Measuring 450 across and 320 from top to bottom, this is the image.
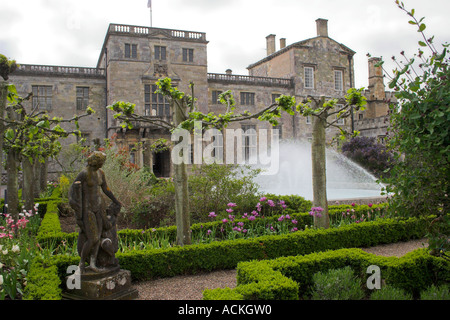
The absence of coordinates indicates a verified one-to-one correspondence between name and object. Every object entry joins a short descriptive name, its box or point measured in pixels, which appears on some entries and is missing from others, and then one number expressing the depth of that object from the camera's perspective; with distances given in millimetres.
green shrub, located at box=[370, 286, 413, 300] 4430
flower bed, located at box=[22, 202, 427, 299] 5902
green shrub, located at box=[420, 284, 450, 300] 4297
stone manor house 24078
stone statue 4703
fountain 17203
